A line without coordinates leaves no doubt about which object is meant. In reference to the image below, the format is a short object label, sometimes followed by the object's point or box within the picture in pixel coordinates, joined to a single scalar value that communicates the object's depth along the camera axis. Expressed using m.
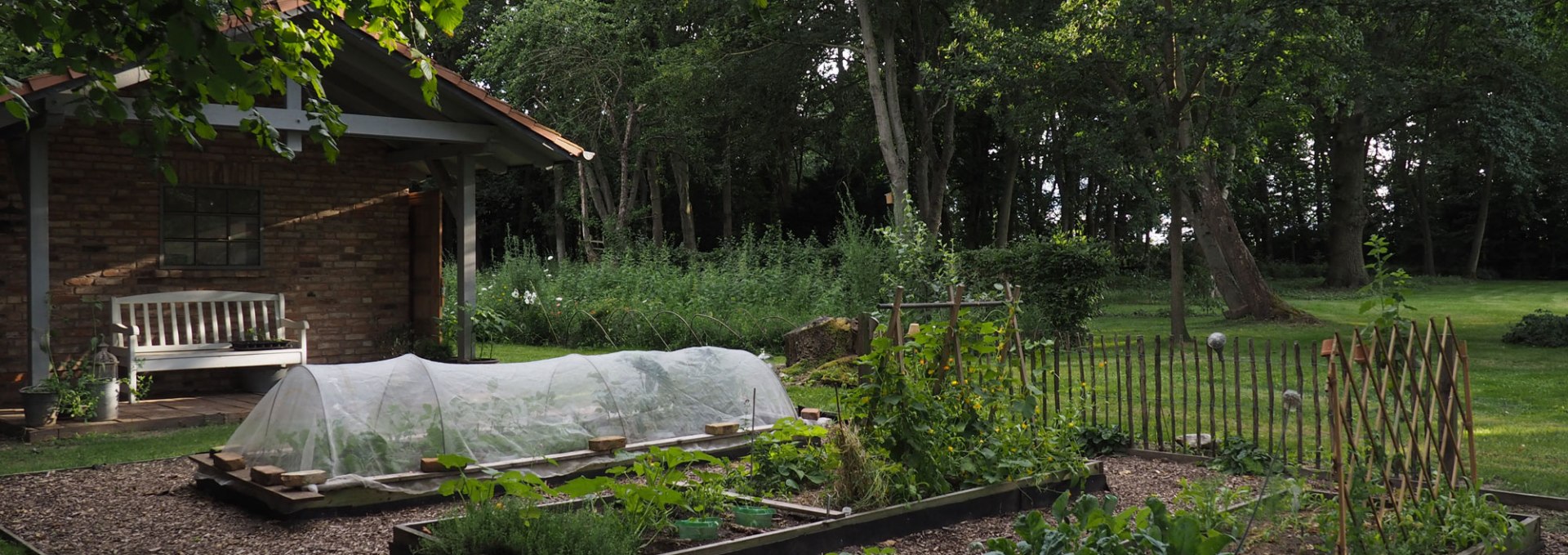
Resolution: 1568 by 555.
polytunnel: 6.73
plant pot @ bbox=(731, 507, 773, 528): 5.64
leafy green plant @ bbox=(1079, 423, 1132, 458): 8.34
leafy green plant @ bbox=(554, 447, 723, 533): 5.12
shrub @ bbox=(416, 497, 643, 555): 4.73
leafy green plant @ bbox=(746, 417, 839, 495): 6.47
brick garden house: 10.55
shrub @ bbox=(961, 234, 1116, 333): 15.46
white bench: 10.66
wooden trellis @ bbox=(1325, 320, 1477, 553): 4.97
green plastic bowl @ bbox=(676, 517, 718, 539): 5.33
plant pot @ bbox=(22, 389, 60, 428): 9.27
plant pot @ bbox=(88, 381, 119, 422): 9.64
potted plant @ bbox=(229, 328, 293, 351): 11.42
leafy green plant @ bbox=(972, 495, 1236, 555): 4.14
